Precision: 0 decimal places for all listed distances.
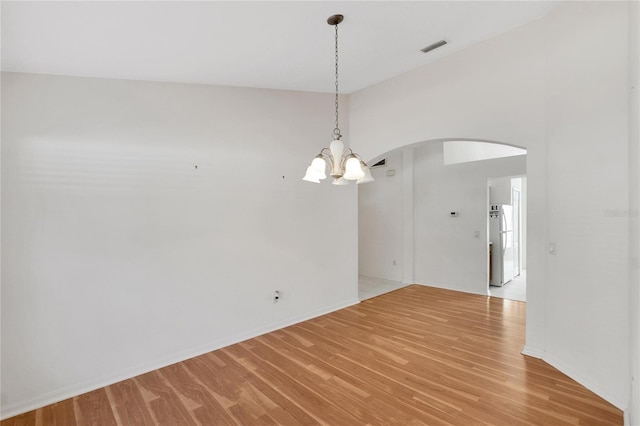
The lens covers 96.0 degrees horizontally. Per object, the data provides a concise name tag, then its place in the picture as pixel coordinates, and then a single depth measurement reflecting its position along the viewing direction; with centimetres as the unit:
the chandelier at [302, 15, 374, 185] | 223
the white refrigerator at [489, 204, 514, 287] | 592
